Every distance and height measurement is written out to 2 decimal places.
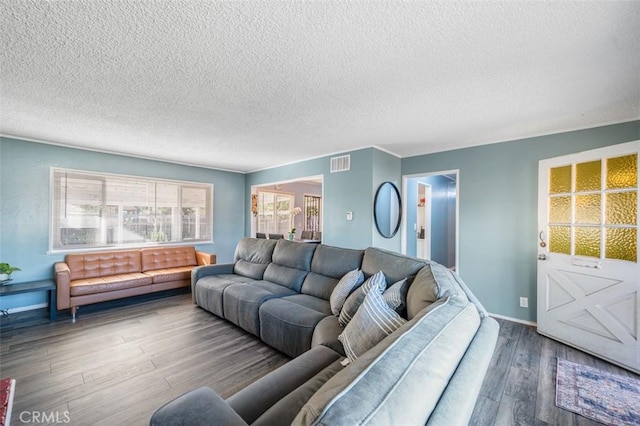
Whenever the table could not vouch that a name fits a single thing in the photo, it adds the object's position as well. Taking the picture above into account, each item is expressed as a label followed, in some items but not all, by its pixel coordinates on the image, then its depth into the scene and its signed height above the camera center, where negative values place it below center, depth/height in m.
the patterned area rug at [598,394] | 1.80 -1.43
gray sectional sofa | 0.63 -0.53
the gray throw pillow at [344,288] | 2.34 -0.72
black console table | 3.19 -1.01
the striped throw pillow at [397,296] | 1.92 -0.65
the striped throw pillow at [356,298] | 2.09 -0.73
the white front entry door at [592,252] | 2.39 -0.41
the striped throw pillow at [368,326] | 1.47 -0.69
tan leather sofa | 3.40 -1.00
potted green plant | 3.33 -0.80
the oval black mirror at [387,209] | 3.99 +0.05
